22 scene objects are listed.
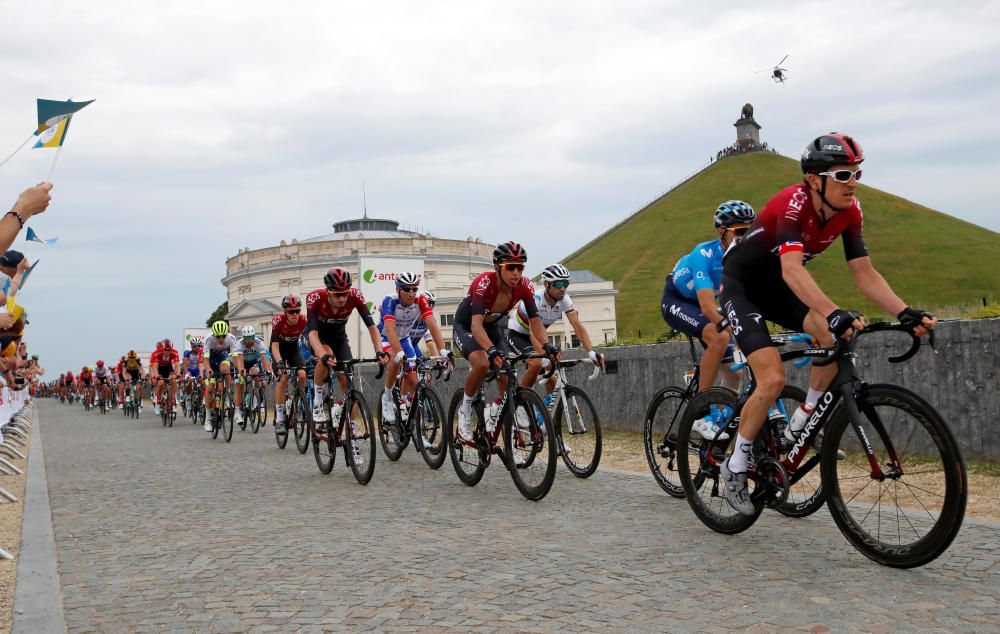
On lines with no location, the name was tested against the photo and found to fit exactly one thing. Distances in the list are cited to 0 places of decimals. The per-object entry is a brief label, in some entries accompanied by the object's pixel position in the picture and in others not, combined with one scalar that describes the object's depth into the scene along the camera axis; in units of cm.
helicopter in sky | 11486
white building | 10069
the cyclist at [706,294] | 723
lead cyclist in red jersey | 498
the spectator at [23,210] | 500
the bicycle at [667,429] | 738
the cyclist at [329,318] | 1011
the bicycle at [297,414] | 1252
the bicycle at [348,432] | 918
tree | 11968
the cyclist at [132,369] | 2774
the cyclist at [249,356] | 1678
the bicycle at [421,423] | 1021
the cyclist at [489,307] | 845
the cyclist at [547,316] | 963
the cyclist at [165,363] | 2312
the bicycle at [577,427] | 884
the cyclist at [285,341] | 1401
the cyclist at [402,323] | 1097
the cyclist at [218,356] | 1719
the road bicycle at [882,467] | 439
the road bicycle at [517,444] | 757
